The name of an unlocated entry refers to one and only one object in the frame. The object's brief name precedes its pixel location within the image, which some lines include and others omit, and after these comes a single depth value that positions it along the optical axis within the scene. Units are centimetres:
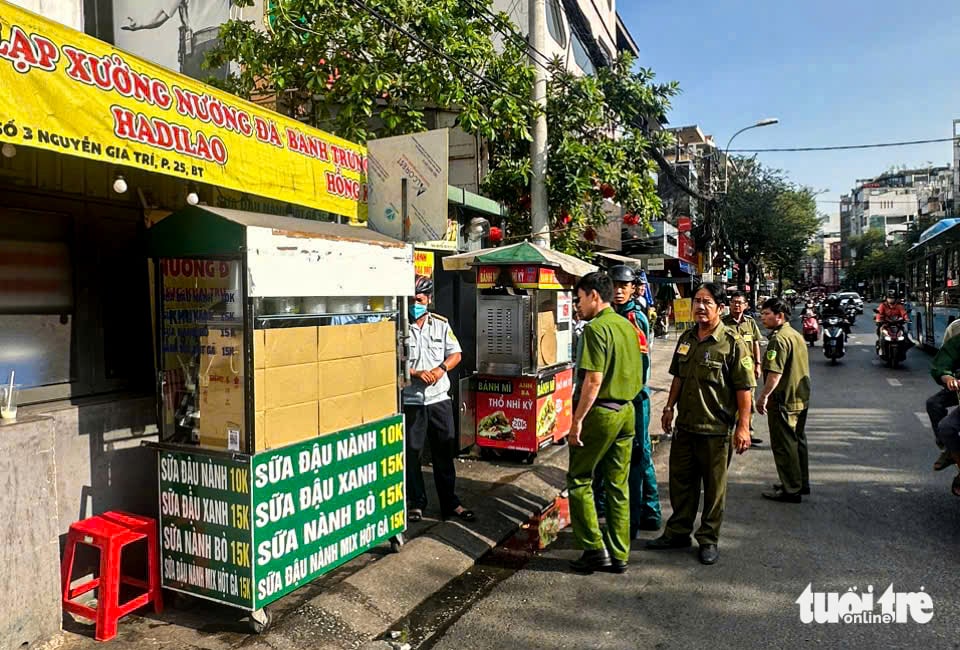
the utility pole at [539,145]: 874
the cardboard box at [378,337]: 446
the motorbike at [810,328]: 1875
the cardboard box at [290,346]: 370
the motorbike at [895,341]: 1488
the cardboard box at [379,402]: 446
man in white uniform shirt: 534
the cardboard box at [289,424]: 368
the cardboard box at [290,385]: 369
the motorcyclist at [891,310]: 1495
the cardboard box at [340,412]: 407
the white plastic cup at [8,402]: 342
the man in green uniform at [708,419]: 454
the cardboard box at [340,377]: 408
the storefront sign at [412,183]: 545
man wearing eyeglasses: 708
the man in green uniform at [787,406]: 582
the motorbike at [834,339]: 1592
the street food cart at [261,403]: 356
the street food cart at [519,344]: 688
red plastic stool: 348
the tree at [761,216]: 3862
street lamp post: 2695
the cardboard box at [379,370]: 447
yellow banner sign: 288
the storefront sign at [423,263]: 673
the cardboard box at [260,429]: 358
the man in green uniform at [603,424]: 425
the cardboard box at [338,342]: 406
